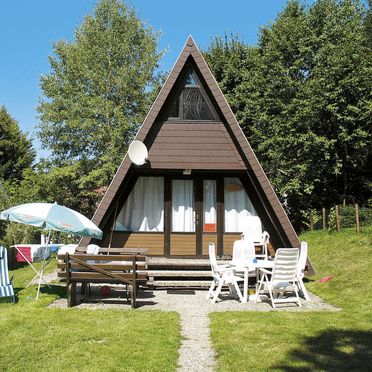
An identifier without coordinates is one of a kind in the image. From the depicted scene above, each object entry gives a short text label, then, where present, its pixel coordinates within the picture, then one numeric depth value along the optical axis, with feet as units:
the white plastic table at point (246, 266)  26.94
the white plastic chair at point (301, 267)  27.27
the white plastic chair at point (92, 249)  28.40
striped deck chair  25.61
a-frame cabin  35.19
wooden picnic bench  24.59
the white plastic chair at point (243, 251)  28.43
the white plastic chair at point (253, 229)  35.83
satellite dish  32.96
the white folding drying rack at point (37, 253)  50.60
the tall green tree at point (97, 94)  80.53
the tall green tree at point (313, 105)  66.64
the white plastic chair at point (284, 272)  25.16
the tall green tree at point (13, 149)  96.27
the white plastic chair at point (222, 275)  26.78
